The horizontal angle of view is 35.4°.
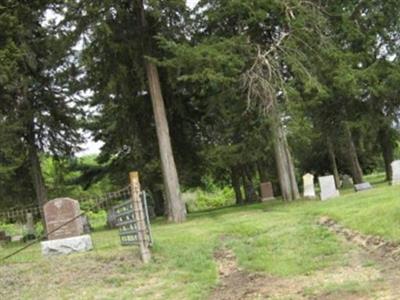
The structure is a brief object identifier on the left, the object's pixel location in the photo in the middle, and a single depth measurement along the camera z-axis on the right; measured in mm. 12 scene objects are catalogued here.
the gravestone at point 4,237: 26034
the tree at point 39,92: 23969
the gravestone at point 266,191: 33500
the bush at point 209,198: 56062
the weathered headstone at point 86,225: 22697
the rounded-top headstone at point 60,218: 15812
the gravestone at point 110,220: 27347
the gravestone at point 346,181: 37819
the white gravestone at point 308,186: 24031
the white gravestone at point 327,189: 21938
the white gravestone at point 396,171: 22750
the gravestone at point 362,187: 23516
